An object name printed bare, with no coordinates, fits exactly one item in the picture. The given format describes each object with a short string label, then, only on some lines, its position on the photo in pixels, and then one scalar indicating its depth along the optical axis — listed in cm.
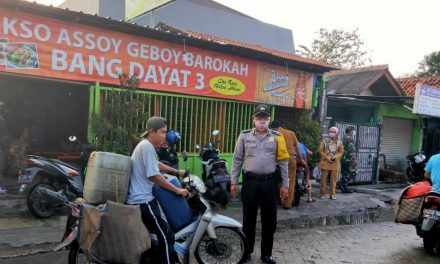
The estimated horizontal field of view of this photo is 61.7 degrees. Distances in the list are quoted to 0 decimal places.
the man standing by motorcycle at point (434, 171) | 525
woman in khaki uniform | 852
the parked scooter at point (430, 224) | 504
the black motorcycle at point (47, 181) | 559
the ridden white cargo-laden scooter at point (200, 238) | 352
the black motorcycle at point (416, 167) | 1296
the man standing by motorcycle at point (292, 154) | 698
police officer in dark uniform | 448
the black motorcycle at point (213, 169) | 700
